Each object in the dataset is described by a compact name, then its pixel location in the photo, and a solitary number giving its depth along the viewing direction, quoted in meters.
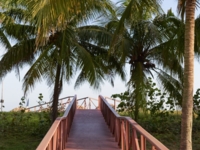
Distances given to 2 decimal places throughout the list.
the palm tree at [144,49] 14.76
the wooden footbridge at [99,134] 5.83
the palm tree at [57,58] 13.59
